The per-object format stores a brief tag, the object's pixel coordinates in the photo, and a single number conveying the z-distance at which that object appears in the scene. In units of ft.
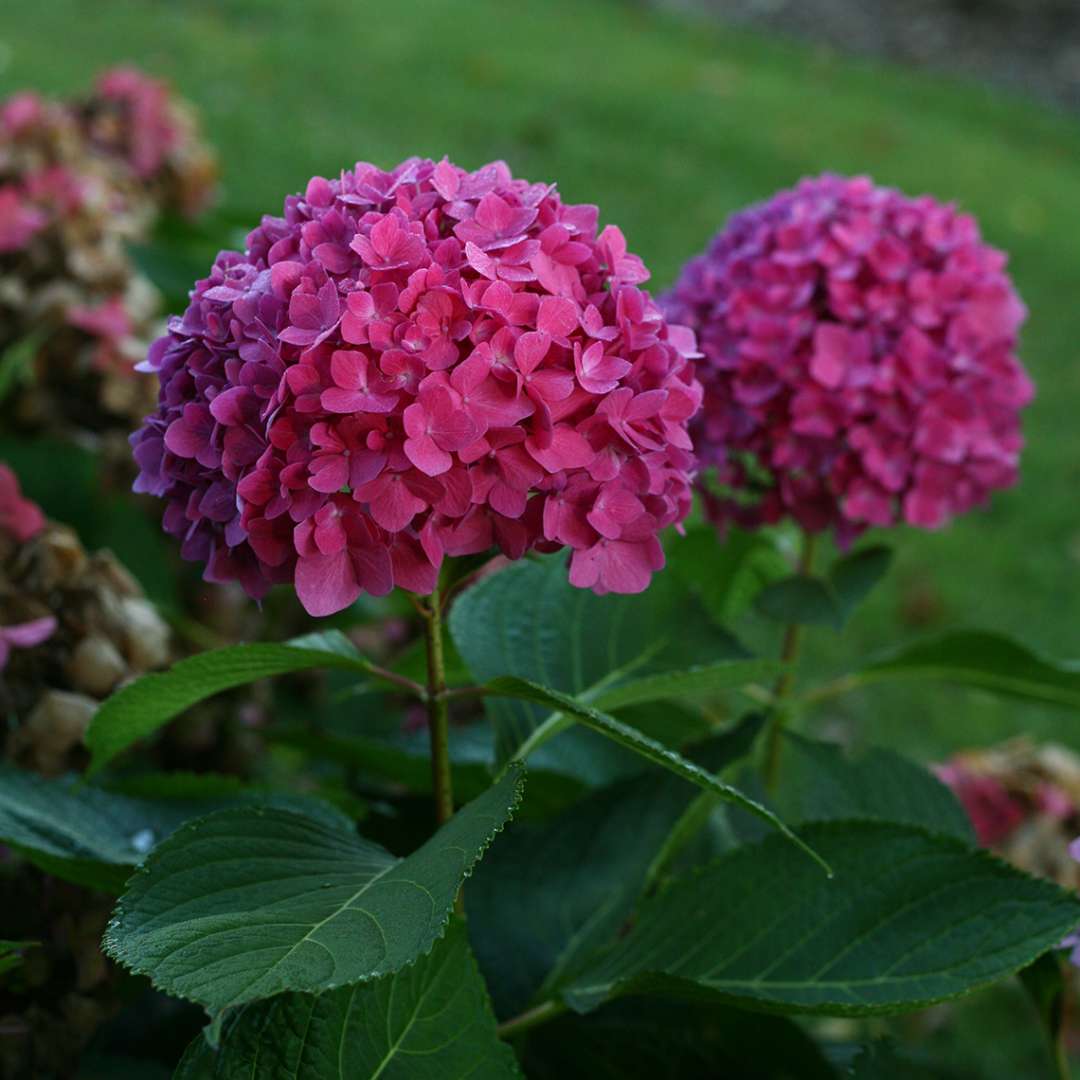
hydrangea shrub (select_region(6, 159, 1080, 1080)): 2.69
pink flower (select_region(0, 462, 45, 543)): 3.33
